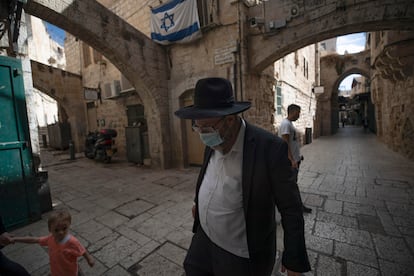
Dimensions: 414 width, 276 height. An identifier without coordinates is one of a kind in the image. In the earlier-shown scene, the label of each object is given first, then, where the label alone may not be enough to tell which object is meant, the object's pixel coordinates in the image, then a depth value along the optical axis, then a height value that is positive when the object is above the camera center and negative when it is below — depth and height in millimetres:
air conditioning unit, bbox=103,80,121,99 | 7680 +1719
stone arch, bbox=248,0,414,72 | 3539 +1976
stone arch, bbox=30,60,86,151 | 8453 +2116
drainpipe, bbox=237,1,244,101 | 4801 +1970
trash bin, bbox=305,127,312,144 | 10219 -887
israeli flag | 5238 +3084
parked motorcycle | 7348 -607
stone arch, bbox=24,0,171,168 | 3818 +2174
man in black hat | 984 -412
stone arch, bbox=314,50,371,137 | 14414 +2965
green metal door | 2676 -265
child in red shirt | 1503 -936
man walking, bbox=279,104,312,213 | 2791 -223
